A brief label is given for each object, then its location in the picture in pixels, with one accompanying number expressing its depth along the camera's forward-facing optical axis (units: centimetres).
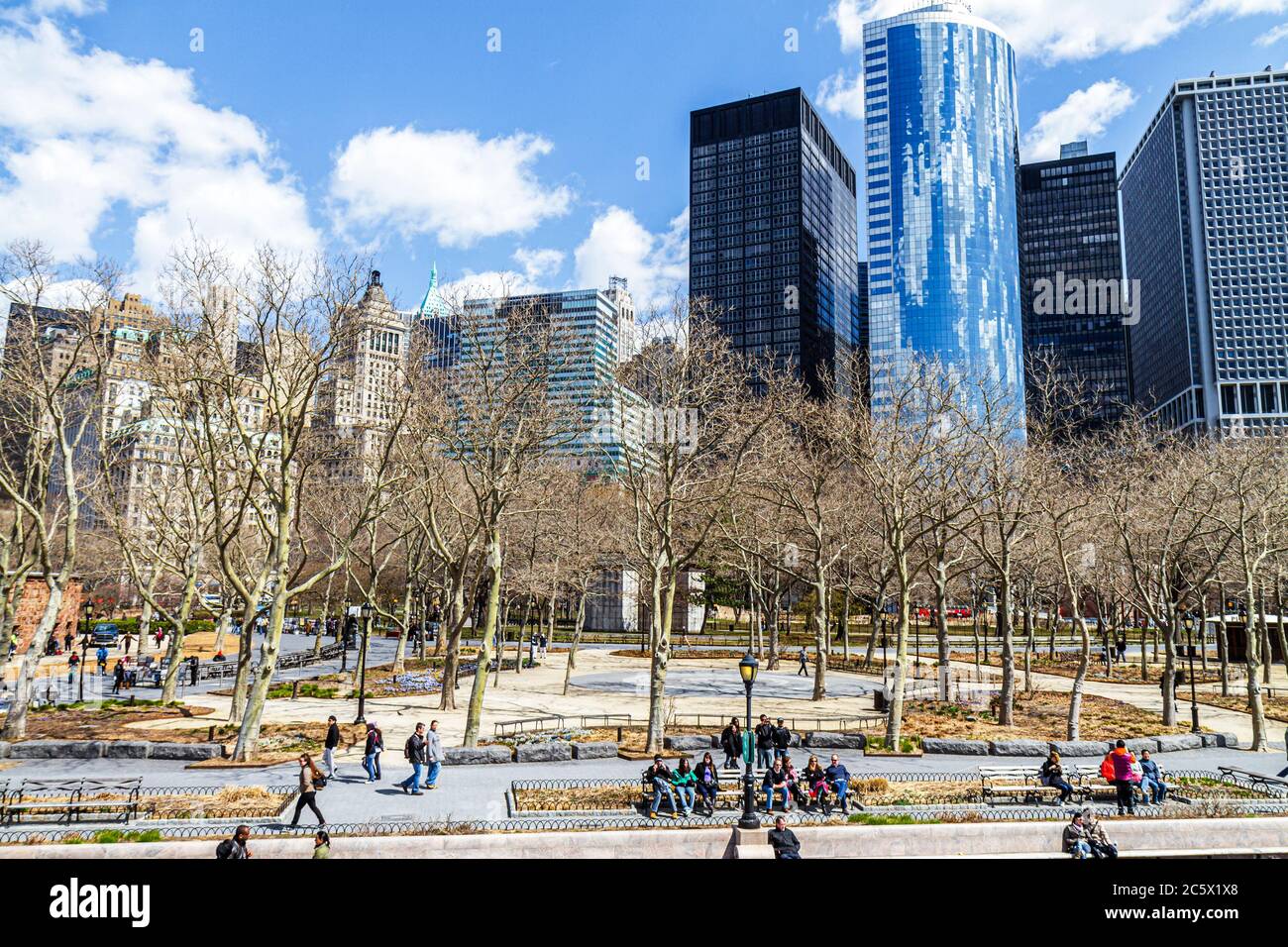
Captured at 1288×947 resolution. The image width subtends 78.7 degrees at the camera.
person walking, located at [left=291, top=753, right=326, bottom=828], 1366
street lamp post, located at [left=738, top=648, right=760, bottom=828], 1366
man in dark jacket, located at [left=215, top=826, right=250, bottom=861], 1082
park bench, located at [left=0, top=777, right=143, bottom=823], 1375
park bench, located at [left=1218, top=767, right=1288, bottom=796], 1727
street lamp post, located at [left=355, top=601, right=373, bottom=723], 2392
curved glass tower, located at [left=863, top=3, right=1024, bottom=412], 14800
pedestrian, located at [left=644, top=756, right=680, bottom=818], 1544
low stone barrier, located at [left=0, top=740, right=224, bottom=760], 1970
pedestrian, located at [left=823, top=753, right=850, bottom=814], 1578
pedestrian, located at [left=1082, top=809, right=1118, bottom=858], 1273
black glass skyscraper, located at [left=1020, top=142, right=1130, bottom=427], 18875
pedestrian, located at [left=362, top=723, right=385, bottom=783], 1778
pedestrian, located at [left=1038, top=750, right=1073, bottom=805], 1657
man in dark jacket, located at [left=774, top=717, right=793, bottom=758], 1909
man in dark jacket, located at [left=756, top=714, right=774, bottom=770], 1900
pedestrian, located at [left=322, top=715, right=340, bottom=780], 1789
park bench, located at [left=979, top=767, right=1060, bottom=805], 1644
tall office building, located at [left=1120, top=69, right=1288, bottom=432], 15862
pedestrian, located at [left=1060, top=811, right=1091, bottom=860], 1285
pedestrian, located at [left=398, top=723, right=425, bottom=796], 1672
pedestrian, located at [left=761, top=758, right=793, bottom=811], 1612
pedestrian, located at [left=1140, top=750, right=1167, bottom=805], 1655
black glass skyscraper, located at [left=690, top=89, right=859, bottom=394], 16962
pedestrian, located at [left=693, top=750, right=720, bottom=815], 1589
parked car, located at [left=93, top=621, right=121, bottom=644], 5093
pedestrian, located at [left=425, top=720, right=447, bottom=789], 1705
